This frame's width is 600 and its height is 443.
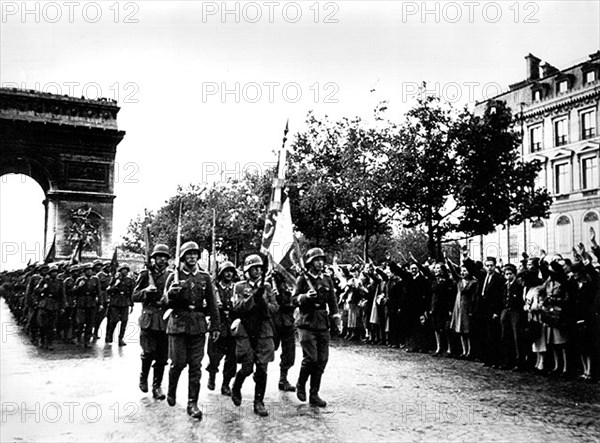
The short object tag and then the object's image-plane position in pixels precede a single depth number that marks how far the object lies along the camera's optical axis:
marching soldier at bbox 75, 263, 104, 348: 14.00
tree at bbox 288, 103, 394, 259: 24.30
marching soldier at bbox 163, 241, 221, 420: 6.98
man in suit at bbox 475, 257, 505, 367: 11.34
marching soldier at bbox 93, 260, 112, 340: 14.70
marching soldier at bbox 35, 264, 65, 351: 13.23
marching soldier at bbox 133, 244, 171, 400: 8.34
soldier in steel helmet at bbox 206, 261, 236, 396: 8.27
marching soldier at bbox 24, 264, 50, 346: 13.57
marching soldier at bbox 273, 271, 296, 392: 8.68
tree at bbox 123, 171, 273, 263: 33.56
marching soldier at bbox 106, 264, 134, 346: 13.53
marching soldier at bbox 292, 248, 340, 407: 7.64
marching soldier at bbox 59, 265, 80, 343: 14.55
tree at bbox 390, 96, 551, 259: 22.06
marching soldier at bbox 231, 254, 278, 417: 7.22
